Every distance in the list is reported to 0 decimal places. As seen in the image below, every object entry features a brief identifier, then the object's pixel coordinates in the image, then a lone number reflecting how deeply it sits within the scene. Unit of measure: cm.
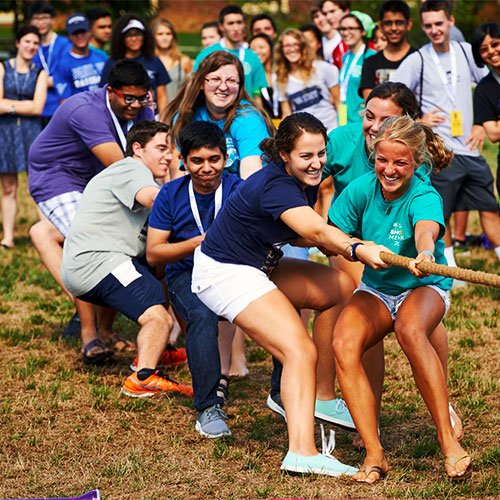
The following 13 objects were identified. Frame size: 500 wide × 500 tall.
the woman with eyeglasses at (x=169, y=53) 1786
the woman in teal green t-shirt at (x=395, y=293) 710
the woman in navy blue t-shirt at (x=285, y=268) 726
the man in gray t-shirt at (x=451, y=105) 1312
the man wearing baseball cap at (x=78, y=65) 1745
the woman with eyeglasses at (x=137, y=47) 1496
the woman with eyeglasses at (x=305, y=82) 1652
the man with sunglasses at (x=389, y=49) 1429
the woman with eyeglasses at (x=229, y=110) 1003
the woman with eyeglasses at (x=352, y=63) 1612
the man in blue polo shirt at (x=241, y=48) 1629
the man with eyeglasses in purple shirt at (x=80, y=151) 1088
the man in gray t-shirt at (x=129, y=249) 969
